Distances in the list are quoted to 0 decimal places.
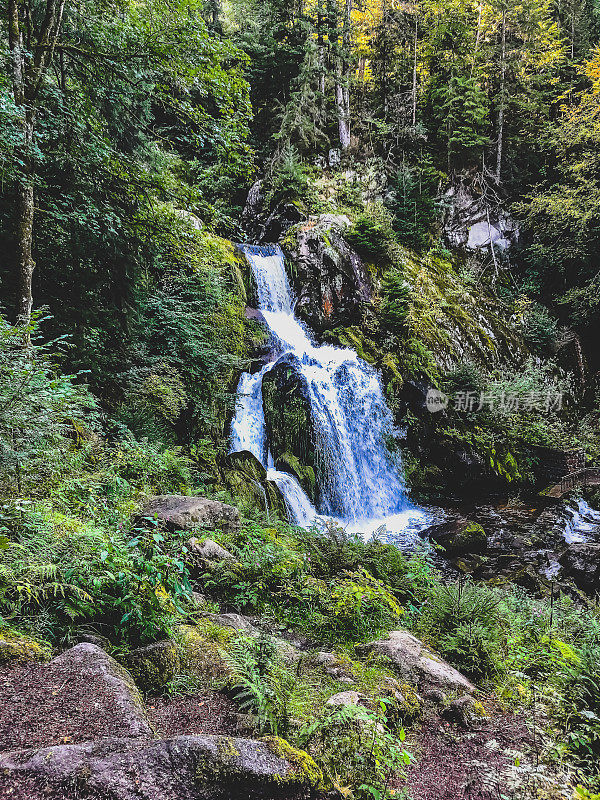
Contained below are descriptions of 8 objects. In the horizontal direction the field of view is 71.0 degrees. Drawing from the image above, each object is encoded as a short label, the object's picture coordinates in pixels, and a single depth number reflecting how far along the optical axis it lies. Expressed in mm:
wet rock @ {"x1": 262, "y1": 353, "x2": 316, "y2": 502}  11352
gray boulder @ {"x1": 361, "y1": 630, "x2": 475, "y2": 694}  3672
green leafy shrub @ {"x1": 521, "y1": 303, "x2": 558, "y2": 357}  18031
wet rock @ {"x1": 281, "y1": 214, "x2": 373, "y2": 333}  14891
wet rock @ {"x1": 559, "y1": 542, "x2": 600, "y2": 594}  9094
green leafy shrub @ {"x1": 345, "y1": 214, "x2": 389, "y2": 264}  16578
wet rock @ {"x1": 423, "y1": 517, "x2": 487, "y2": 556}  10219
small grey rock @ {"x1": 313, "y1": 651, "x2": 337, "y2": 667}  3720
